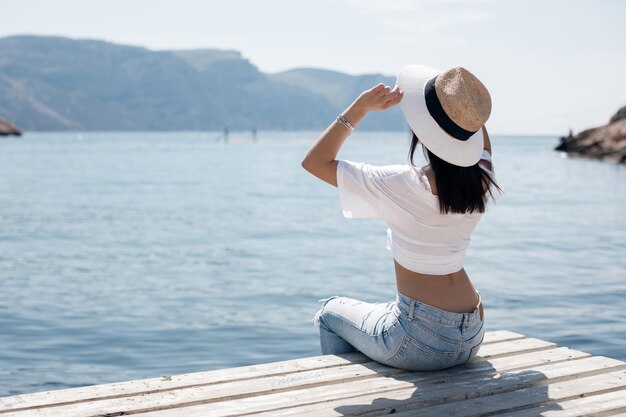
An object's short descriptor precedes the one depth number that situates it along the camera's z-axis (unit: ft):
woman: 12.35
